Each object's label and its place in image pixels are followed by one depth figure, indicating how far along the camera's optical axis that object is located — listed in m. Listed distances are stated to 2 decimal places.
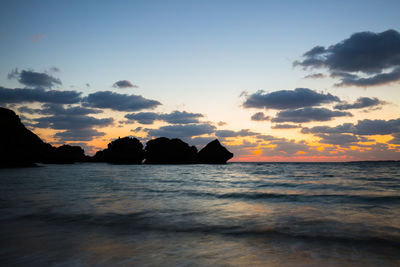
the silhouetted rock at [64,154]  108.81
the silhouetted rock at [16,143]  46.78
